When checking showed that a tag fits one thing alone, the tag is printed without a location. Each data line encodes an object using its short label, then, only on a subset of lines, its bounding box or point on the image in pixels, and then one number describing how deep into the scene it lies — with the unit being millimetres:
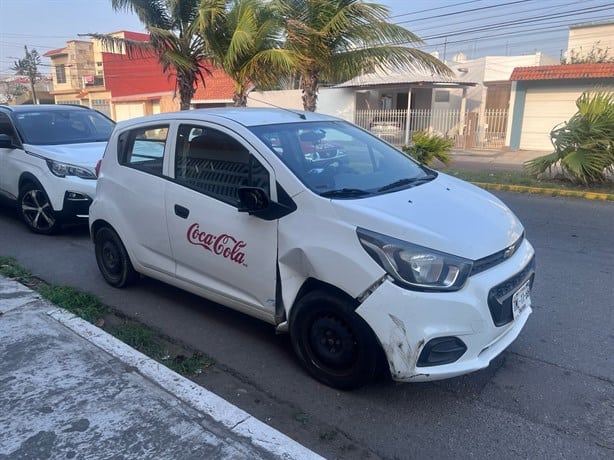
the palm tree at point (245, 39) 12828
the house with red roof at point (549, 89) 17438
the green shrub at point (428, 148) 12273
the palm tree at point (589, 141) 9953
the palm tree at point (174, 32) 14633
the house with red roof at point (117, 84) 31500
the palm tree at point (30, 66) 60347
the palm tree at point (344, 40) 11664
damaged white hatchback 2805
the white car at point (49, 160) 6578
